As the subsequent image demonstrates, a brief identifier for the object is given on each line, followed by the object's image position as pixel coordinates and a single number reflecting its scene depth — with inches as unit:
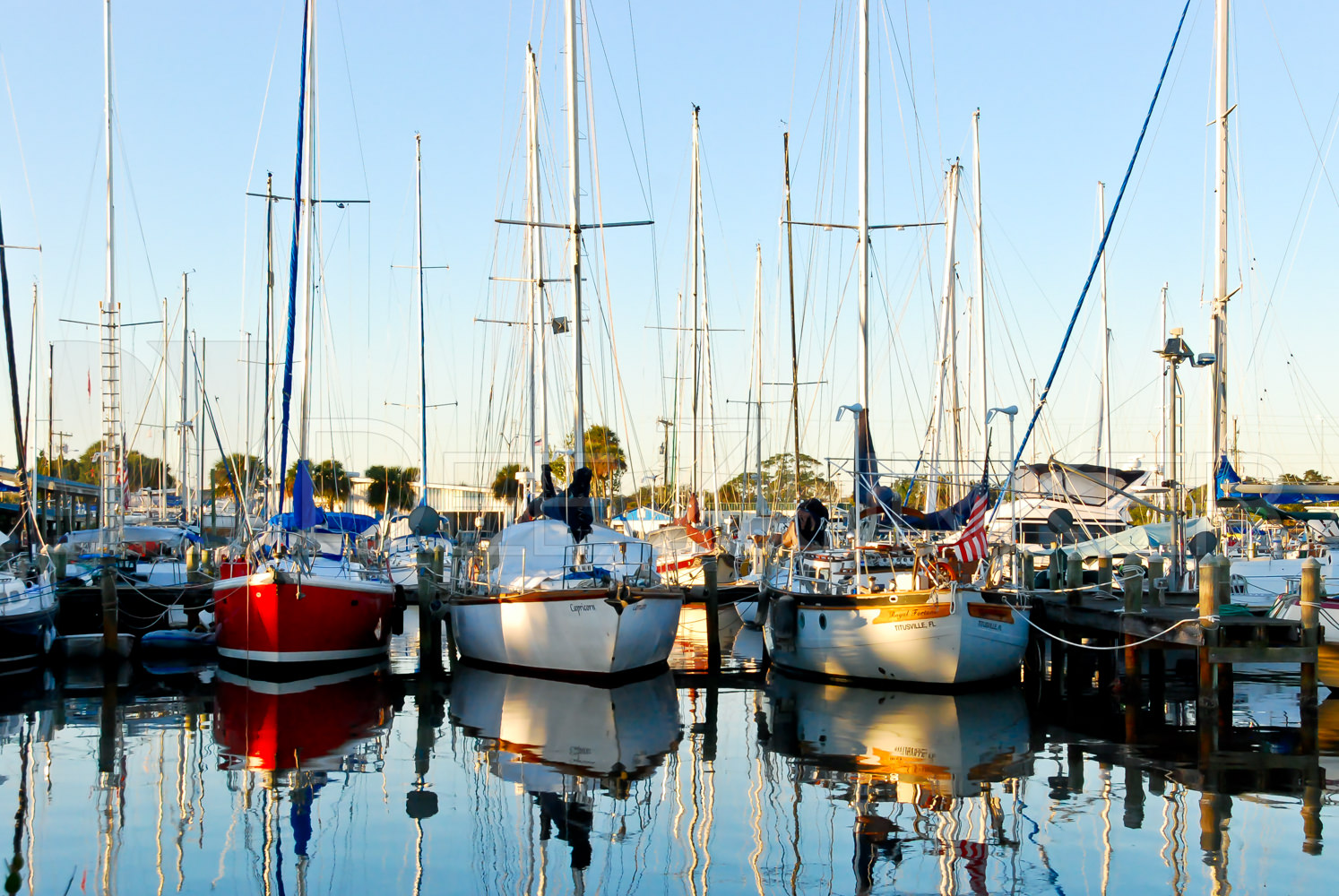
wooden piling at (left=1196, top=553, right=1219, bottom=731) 650.2
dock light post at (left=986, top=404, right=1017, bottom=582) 776.3
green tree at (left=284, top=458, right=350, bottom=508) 2513.2
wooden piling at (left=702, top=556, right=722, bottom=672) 922.7
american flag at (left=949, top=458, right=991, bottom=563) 781.3
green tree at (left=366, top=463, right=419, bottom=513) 2888.8
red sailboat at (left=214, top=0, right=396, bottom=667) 858.8
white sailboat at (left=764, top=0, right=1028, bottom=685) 762.8
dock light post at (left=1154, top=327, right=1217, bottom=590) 840.3
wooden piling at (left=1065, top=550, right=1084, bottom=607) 887.1
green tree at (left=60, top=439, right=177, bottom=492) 2217.0
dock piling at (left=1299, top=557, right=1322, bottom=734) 636.7
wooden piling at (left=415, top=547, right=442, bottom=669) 951.0
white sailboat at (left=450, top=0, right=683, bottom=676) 802.2
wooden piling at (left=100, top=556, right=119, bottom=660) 951.6
